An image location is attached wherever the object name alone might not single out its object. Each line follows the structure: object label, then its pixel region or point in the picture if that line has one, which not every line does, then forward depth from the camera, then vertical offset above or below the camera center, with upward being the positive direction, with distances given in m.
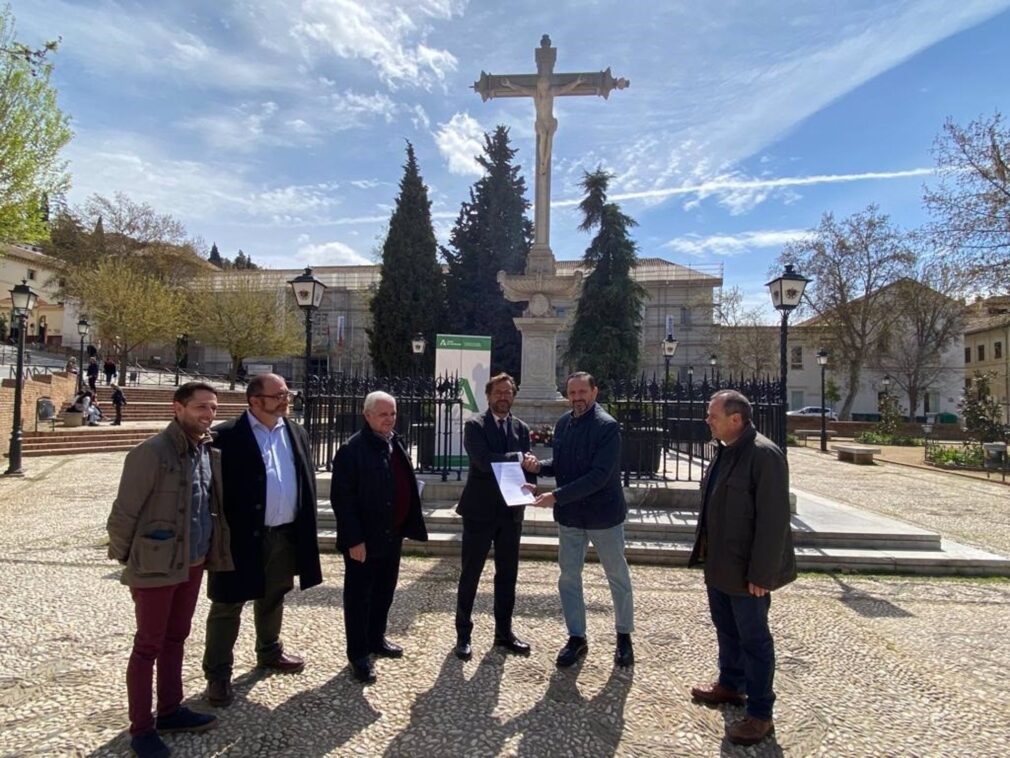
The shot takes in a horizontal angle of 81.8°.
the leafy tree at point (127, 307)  30.42 +3.54
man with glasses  3.18 -0.85
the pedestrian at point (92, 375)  23.53 -0.09
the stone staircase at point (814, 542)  6.19 -1.84
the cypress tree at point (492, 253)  30.42 +6.70
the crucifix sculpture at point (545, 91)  11.57 +5.77
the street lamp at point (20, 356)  11.56 +0.31
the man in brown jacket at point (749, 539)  2.89 -0.81
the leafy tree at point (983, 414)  17.31 -0.93
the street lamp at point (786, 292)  8.04 +1.24
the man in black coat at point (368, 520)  3.47 -0.87
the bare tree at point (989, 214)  16.73 +4.99
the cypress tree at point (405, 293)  30.20 +4.37
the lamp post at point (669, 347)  20.22 +1.15
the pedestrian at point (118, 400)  19.80 -0.92
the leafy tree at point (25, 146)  12.05 +4.80
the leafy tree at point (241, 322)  34.97 +3.17
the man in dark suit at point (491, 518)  3.78 -0.92
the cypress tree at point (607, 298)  29.77 +4.20
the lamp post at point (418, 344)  19.92 +1.13
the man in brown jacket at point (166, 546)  2.66 -0.81
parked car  42.56 -2.26
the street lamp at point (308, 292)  8.49 +1.22
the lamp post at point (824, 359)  22.19 +0.88
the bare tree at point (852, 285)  33.81 +5.75
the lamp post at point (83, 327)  22.38 +1.77
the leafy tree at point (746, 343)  41.44 +2.74
